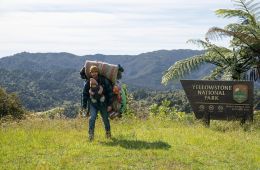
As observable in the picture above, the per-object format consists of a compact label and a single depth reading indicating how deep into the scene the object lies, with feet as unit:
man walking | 34.24
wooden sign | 44.04
